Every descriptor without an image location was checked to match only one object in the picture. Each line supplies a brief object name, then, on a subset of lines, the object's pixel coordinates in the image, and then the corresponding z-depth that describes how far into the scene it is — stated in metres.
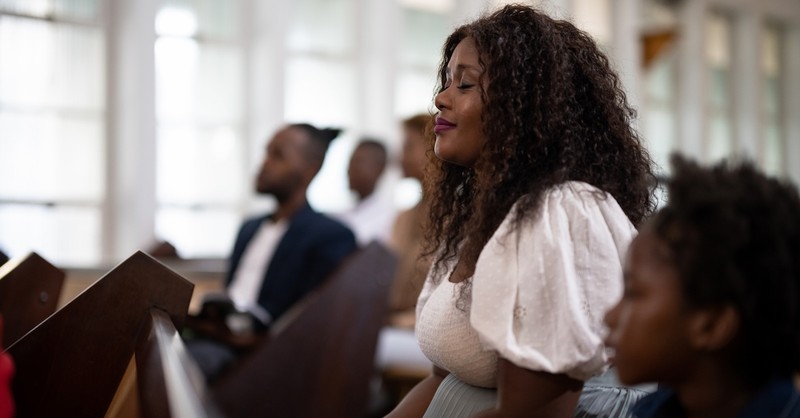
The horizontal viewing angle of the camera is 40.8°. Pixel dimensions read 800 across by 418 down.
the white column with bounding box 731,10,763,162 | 12.81
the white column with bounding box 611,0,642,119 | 10.98
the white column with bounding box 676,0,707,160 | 12.04
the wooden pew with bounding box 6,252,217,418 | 1.73
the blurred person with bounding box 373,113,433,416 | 4.57
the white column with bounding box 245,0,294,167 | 8.04
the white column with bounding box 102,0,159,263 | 7.20
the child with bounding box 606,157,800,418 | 1.09
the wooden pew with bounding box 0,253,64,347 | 2.12
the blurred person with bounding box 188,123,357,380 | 4.67
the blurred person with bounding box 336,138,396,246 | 6.54
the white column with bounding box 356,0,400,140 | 8.75
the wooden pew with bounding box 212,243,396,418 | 1.72
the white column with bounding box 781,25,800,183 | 13.70
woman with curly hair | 1.69
